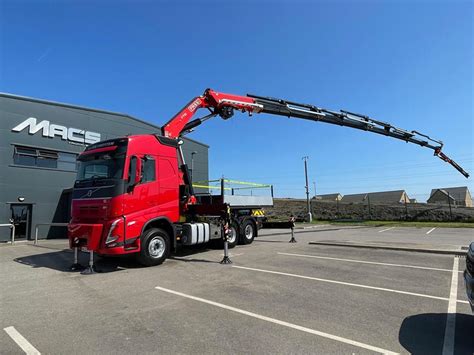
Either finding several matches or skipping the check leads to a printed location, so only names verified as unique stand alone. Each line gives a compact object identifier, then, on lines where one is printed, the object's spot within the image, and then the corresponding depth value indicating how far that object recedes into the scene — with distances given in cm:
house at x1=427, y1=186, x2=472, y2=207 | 5865
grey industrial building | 1681
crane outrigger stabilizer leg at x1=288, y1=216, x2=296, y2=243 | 1392
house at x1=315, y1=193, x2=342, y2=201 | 9871
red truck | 808
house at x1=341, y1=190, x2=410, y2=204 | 7106
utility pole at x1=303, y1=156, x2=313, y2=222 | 3269
